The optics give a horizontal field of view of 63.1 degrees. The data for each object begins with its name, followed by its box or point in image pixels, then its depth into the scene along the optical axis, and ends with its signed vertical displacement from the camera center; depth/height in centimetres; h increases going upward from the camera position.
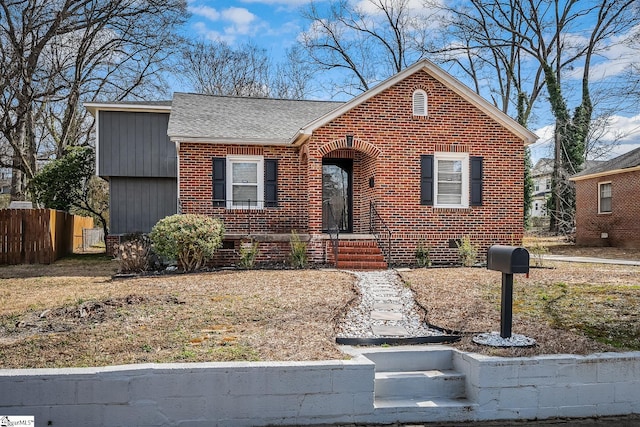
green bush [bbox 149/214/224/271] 1196 -57
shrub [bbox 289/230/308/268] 1265 -97
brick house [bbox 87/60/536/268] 1338 +116
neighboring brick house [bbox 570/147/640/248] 2084 +63
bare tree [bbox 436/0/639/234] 2822 +843
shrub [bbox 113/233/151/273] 1227 -104
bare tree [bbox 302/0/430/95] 3241 +1088
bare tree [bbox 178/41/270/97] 3388 +937
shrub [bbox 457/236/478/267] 1285 -91
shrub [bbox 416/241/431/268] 1308 -99
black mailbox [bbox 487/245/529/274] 537 -45
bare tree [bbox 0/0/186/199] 2159 +709
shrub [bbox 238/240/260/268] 1268 -98
